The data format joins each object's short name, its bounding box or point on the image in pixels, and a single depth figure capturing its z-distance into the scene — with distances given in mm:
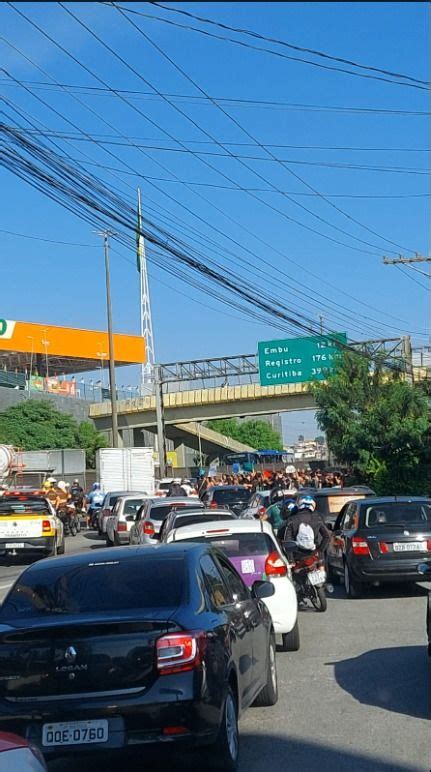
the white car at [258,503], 23141
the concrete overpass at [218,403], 57375
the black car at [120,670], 6004
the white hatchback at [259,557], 10914
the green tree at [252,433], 142125
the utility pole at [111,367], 46062
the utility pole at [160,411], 51312
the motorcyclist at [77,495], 42031
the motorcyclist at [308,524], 14891
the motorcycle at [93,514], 38938
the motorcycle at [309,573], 14578
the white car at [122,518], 28117
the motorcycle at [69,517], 36438
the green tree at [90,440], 63281
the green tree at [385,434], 36144
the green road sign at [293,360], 48281
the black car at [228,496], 31516
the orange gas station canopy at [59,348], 71000
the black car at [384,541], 15461
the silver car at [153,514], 21059
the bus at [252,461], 78625
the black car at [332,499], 19953
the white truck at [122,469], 43188
